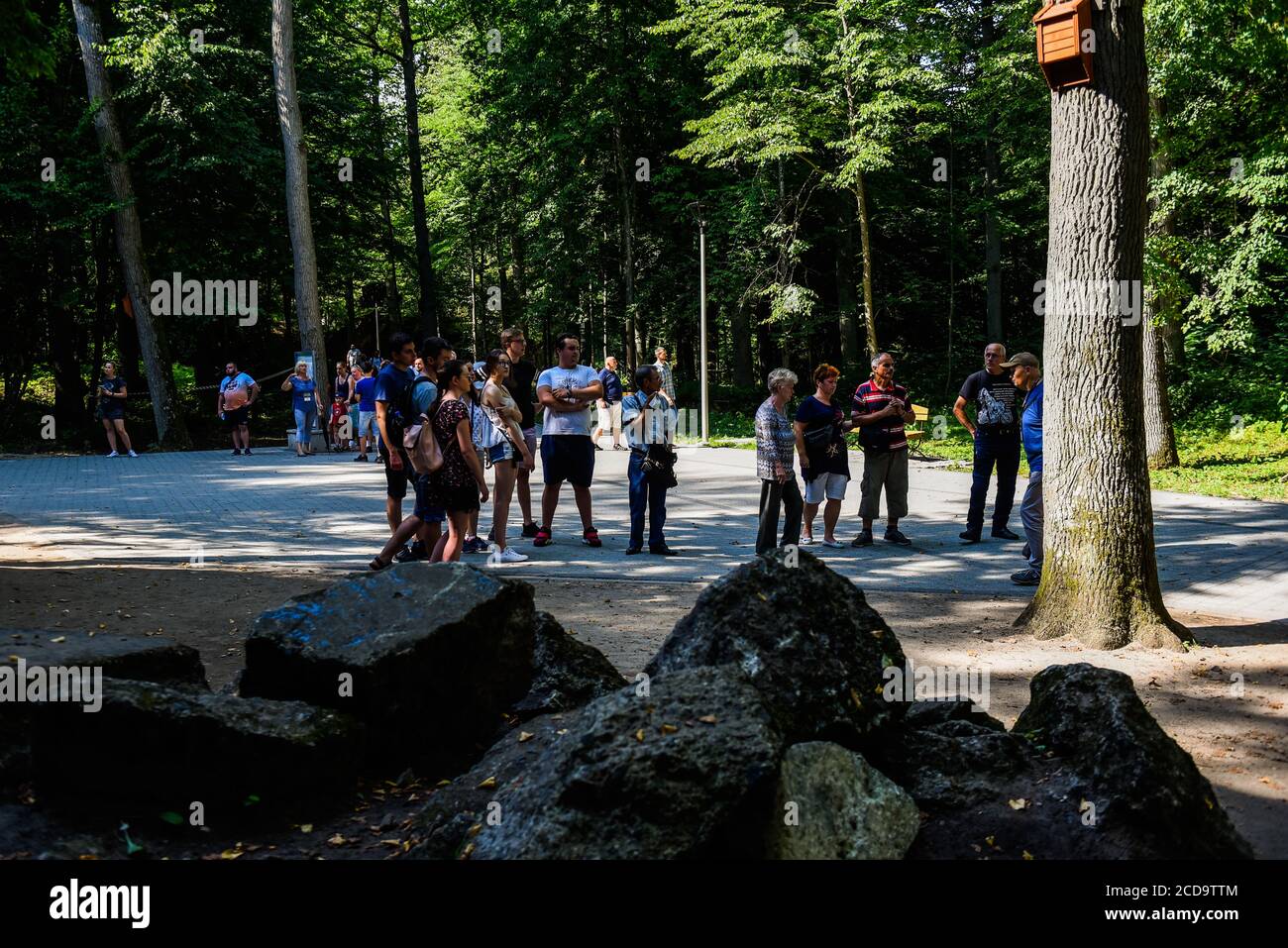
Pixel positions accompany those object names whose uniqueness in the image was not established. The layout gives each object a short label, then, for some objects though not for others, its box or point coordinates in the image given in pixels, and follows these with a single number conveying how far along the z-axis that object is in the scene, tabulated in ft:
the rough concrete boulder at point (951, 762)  13.69
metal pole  77.36
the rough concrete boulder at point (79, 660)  14.58
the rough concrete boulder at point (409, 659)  15.43
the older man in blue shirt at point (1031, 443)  31.09
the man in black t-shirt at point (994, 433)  37.40
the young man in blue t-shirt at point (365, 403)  63.67
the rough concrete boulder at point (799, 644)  14.38
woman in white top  33.19
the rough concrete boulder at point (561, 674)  16.66
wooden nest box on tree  22.49
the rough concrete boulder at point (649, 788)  11.08
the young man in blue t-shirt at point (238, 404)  76.33
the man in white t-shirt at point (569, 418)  35.32
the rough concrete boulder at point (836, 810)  11.57
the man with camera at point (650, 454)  34.96
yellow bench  42.16
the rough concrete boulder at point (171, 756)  13.28
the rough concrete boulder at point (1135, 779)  12.39
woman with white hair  32.81
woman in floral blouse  28.60
